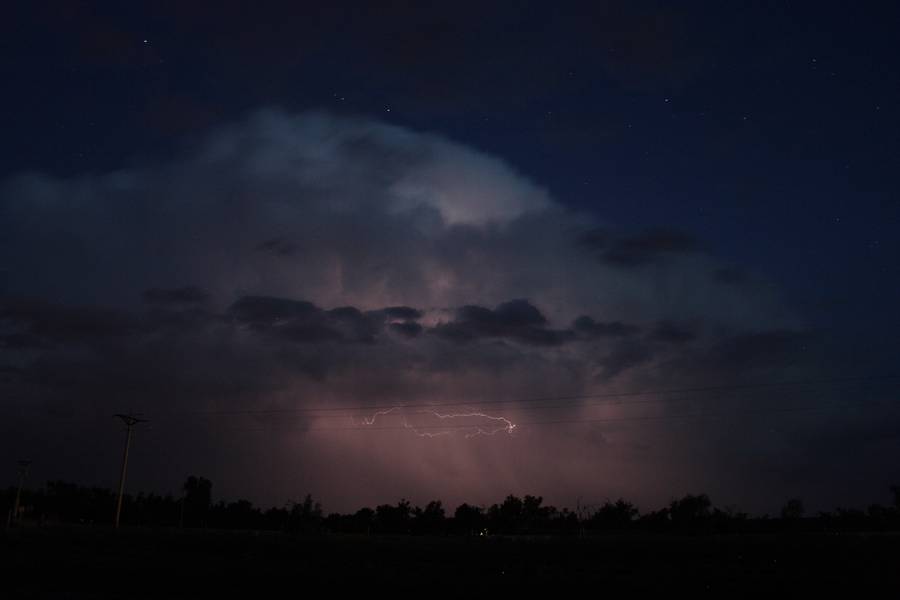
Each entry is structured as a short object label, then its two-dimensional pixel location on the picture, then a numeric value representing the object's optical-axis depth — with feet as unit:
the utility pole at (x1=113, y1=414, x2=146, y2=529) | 262.75
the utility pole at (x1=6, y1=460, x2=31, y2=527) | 356.65
